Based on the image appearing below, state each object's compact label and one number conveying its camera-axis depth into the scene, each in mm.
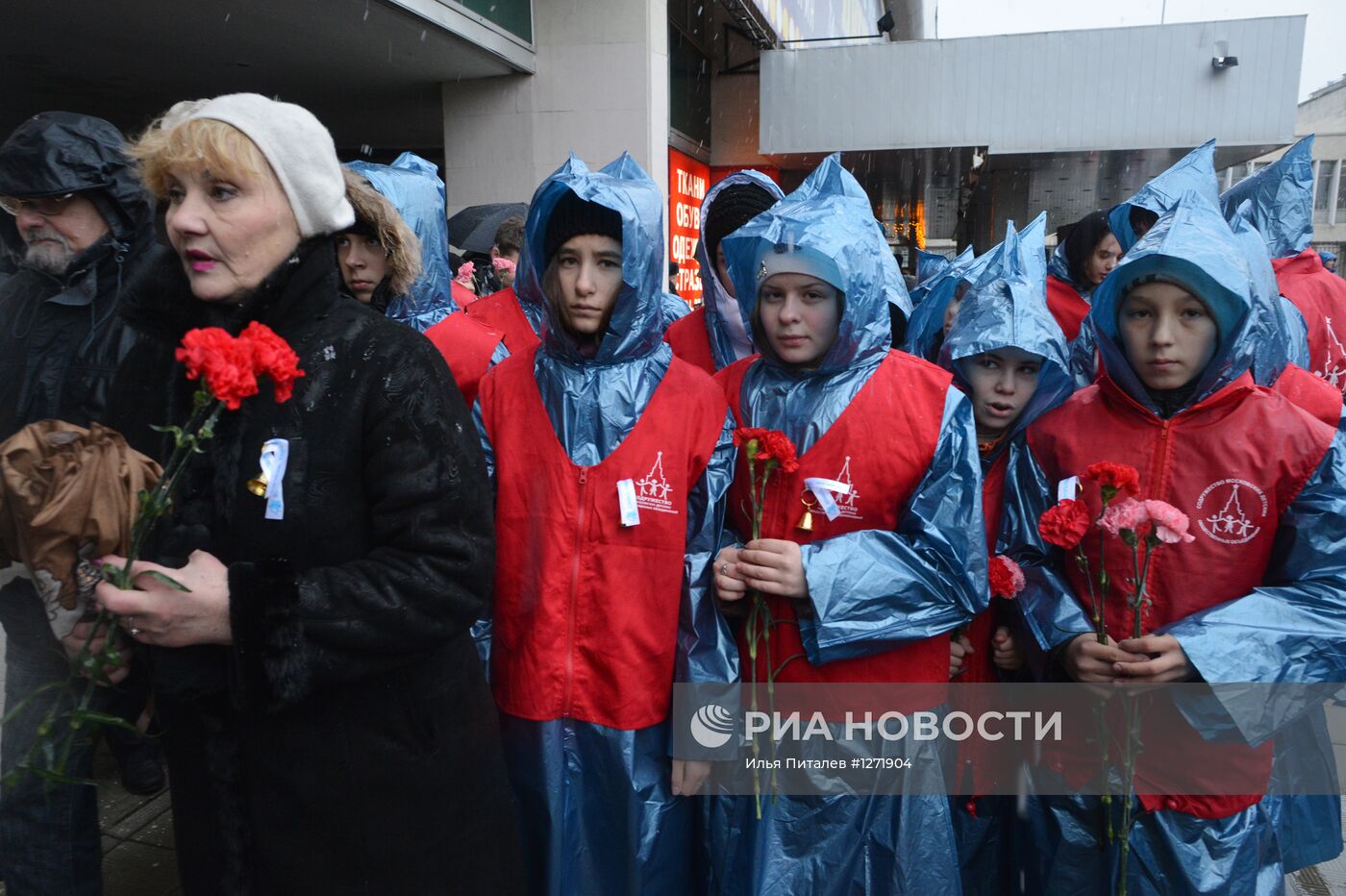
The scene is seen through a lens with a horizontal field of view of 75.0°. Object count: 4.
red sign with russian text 10078
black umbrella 6609
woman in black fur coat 1364
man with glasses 2225
